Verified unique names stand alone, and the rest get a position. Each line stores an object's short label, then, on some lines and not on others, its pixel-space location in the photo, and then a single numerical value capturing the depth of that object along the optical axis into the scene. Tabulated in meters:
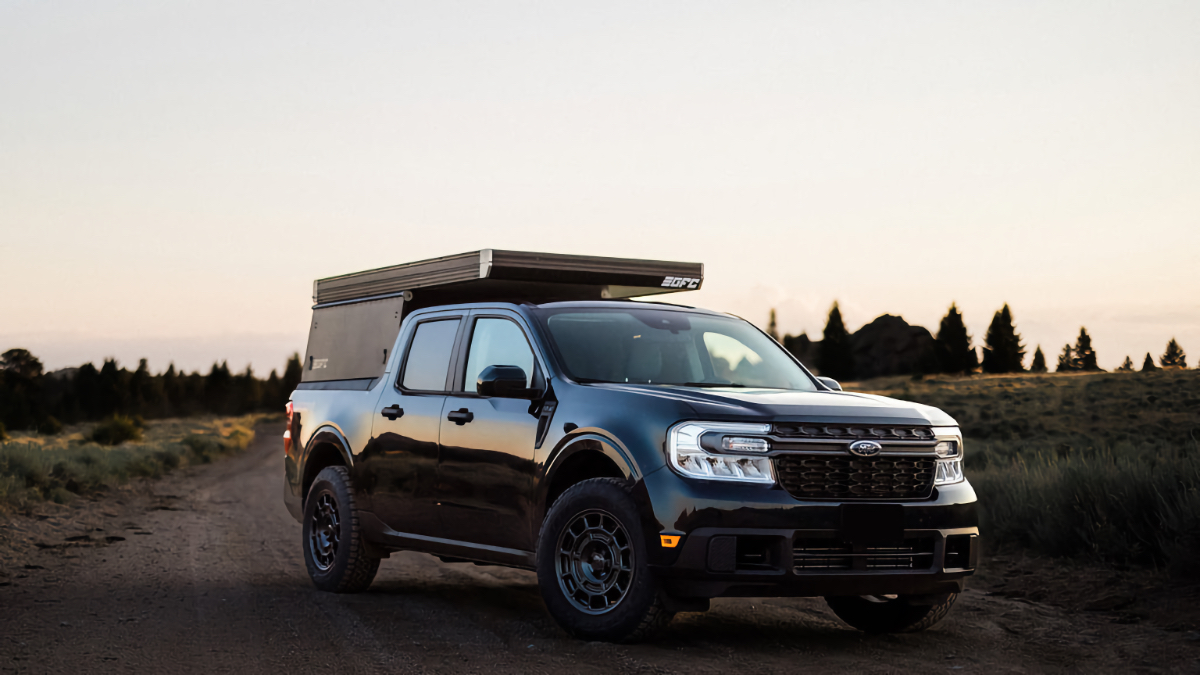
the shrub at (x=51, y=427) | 73.00
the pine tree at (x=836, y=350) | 104.12
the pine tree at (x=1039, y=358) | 95.34
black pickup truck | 5.91
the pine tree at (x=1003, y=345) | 92.62
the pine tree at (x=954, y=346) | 88.31
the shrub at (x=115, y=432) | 46.75
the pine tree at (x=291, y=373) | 136.85
